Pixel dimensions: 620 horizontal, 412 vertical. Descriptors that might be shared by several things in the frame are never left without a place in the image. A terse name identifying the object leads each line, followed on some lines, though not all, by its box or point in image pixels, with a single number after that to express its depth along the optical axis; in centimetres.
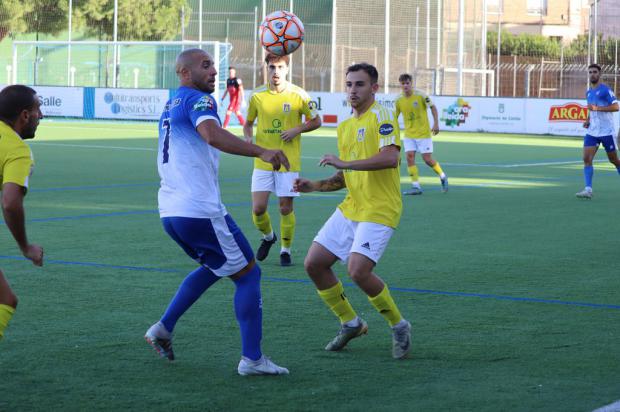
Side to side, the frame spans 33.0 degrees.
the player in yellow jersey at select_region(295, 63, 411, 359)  643
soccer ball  1087
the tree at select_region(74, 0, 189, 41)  5072
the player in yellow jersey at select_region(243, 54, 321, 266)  1042
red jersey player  3366
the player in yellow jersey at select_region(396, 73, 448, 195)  1798
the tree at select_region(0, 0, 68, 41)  5059
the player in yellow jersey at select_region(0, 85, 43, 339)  511
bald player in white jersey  587
